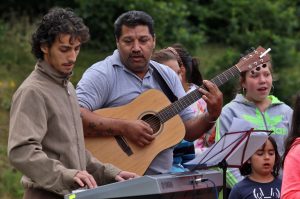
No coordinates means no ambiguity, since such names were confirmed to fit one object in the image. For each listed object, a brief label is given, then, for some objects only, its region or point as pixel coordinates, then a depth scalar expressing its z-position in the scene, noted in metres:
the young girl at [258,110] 8.93
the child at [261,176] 8.33
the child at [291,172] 6.16
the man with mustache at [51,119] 6.22
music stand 7.35
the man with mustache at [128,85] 8.07
